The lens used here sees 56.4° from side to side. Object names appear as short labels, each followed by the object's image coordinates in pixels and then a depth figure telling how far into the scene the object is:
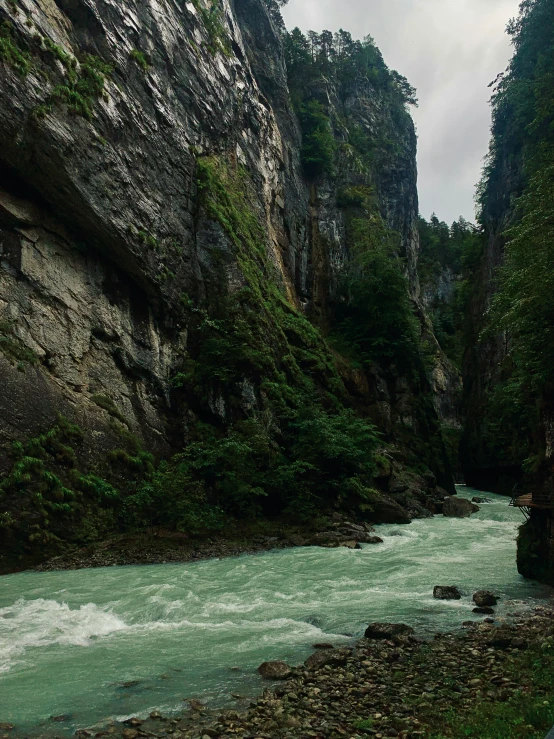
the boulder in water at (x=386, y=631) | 8.31
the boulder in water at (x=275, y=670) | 6.87
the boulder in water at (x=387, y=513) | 21.86
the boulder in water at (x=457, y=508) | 25.19
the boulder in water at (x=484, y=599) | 10.00
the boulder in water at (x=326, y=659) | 7.23
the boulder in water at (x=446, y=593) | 10.66
